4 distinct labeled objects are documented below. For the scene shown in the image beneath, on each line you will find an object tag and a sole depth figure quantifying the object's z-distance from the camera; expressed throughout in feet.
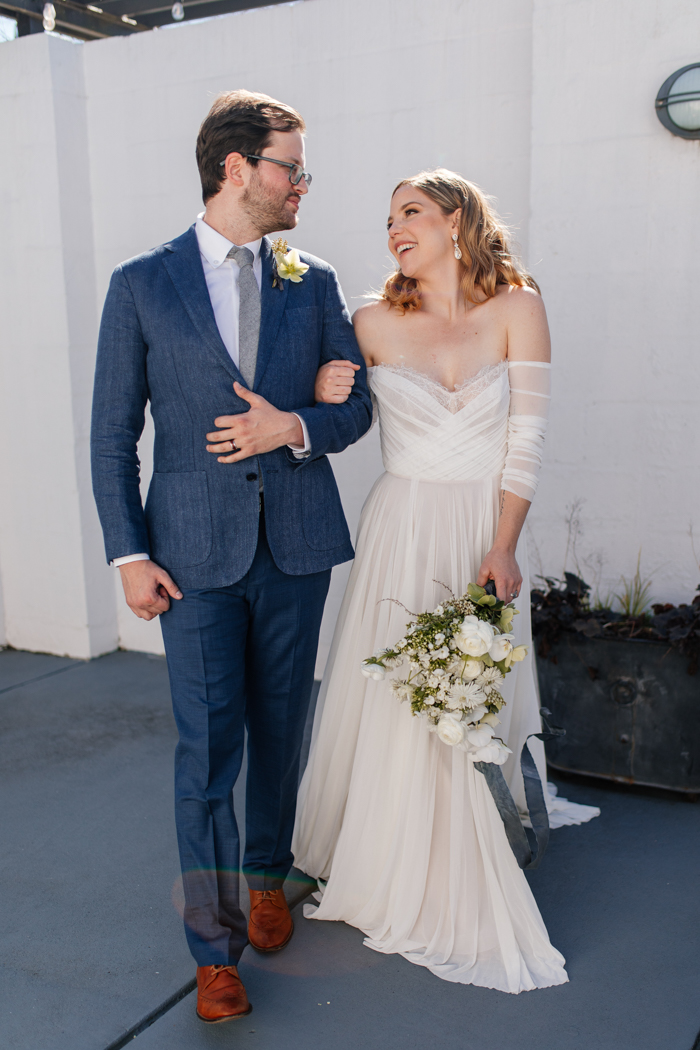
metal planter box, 10.61
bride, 7.96
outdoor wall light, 10.51
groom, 7.15
